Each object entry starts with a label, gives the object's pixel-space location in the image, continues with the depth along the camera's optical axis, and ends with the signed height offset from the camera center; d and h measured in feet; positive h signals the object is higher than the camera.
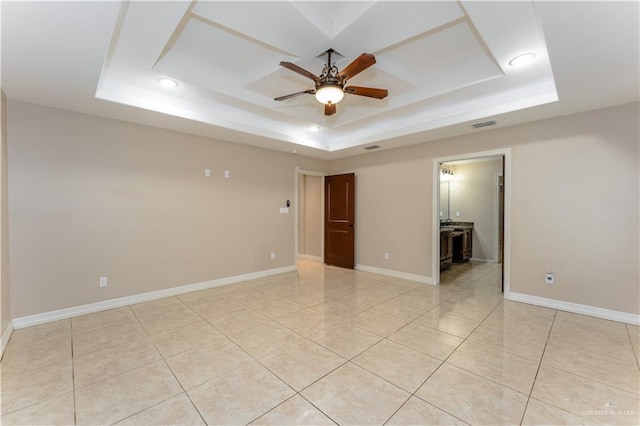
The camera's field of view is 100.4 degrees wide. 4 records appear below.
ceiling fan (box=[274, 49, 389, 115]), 7.63 +4.01
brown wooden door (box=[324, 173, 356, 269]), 19.62 -0.85
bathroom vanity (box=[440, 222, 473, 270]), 18.39 -2.65
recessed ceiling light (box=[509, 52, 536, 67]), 8.38 +4.82
